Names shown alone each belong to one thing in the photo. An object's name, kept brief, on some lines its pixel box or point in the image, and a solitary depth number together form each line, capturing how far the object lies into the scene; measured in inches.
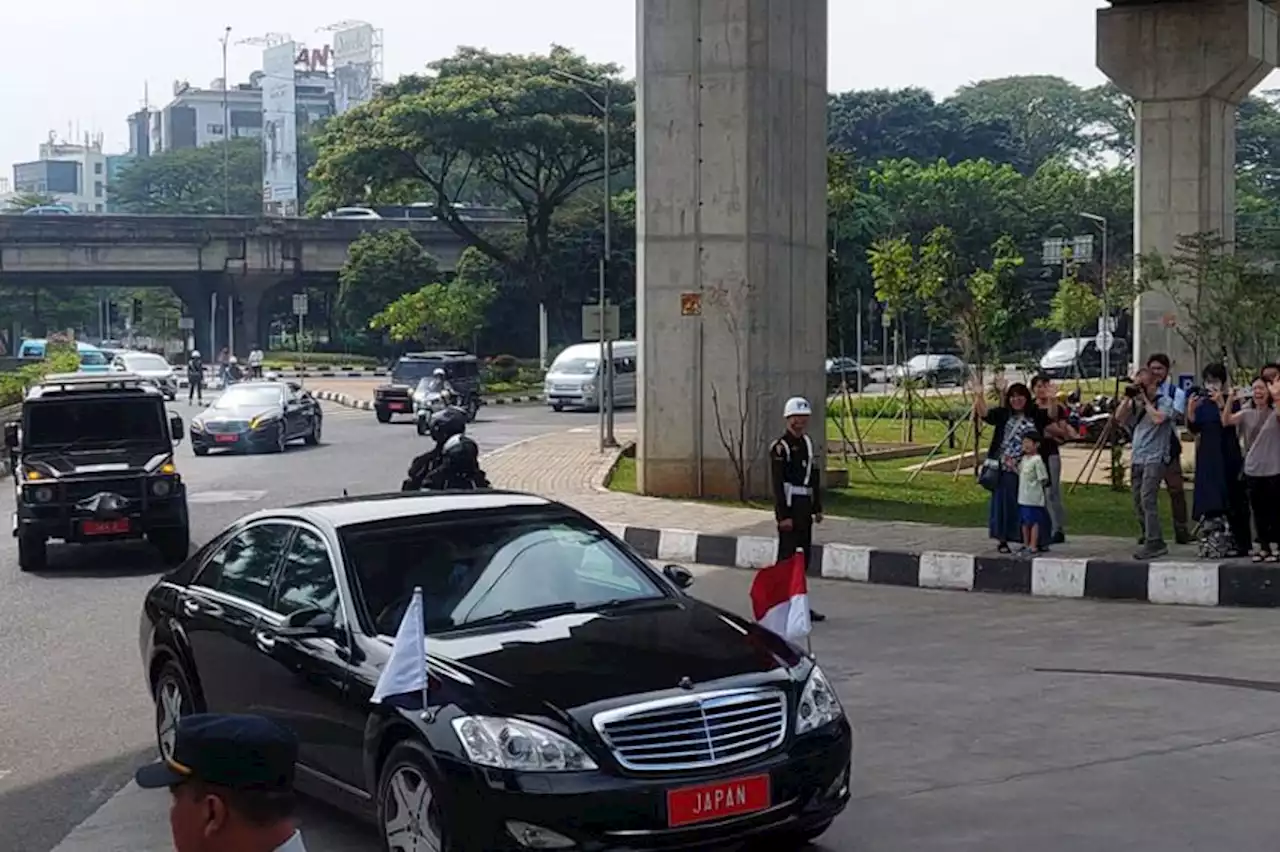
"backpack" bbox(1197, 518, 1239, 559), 557.9
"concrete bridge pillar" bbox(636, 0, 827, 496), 767.7
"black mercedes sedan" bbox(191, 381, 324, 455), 1182.9
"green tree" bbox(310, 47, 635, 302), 2139.5
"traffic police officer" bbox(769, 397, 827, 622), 481.4
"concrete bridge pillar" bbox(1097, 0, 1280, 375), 1282.0
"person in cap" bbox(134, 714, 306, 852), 115.2
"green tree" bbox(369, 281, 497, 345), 2420.0
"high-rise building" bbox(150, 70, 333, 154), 6786.4
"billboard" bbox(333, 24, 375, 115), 5787.4
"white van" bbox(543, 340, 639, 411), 1704.0
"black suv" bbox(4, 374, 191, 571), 611.2
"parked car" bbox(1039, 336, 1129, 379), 2229.3
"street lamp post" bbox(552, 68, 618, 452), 1086.4
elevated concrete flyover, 2878.9
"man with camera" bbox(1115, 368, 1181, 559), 555.8
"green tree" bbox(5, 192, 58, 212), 4448.8
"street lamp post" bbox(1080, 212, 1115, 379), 1337.4
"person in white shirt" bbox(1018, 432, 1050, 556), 562.6
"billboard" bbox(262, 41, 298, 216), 4419.3
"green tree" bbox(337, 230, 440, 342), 2773.1
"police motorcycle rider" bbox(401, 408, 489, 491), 500.4
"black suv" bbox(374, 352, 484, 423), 1529.3
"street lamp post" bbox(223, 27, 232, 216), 4717.0
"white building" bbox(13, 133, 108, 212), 7701.8
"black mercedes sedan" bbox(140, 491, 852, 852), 225.0
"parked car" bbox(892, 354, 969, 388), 1855.8
